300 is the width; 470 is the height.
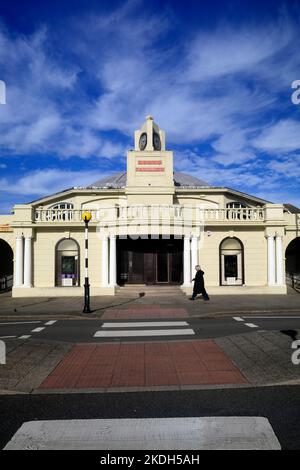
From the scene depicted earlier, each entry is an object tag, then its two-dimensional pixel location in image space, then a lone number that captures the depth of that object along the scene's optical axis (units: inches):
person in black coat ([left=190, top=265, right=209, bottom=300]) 740.6
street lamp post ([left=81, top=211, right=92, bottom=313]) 591.2
